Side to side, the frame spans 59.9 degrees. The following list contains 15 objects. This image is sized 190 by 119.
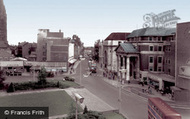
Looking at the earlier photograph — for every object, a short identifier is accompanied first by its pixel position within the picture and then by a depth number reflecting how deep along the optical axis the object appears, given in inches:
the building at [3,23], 5396.7
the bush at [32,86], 1498.4
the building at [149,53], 2053.2
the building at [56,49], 3009.4
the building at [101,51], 3674.5
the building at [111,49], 2881.4
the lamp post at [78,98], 522.6
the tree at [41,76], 1629.1
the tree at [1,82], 1584.3
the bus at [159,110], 628.1
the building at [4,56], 2972.2
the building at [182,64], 1323.8
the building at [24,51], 4004.4
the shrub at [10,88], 1480.9
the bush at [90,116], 770.9
